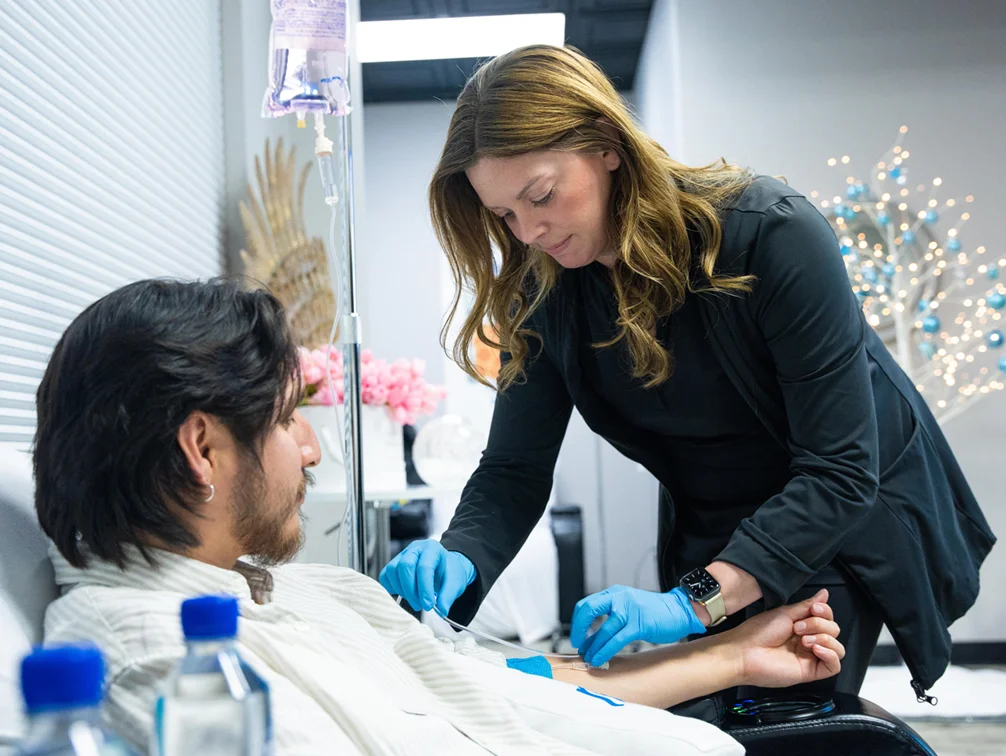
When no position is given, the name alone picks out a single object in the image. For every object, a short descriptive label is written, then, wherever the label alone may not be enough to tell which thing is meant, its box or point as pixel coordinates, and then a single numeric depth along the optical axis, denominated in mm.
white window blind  1639
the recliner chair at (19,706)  769
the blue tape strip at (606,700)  1029
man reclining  749
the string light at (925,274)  3812
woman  1198
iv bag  1522
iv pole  1485
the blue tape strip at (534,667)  1212
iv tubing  1260
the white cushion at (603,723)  949
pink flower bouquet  2225
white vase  2271
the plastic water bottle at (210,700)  442
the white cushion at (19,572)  757
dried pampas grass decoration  2822
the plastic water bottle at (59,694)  346
